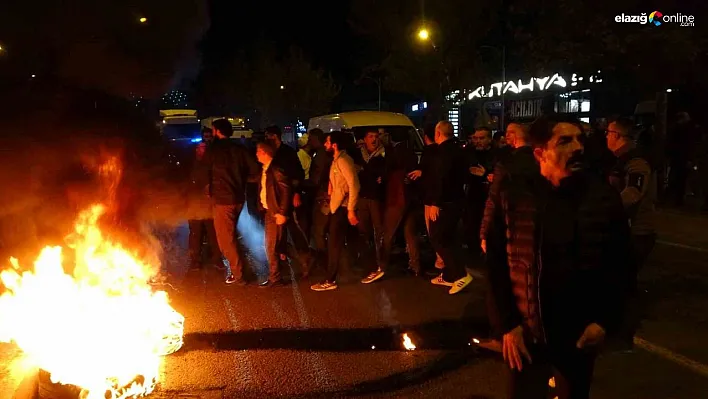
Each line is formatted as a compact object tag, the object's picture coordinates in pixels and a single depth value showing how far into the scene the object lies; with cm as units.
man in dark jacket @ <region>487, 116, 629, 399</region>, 271
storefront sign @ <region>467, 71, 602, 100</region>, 2628
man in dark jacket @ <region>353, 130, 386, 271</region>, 750
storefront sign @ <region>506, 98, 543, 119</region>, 2942
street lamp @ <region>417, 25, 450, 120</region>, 2552
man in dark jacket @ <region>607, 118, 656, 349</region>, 524
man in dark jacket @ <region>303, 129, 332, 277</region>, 739
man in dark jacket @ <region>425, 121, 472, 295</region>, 687
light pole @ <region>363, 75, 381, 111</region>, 3518
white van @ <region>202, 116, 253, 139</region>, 2577
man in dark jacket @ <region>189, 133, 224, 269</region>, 789
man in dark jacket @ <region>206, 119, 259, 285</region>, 717
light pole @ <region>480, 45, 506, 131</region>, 2775
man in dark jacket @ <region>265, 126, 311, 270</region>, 734
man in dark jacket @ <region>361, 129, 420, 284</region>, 736
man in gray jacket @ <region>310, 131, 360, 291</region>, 686
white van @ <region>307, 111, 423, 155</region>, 1199
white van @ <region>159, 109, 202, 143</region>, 2220
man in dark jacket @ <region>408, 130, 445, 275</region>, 697
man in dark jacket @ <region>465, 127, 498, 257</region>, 849
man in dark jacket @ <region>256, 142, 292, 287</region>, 700
